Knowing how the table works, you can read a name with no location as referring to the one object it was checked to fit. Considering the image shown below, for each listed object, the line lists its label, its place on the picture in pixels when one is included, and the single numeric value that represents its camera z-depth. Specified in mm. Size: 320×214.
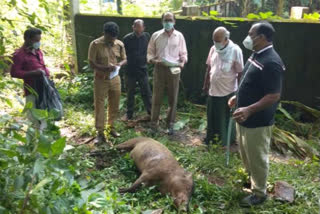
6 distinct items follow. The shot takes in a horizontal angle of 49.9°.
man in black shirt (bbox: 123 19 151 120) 6558
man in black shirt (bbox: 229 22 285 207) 3598
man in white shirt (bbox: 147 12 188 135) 6109
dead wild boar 4117
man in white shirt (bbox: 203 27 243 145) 5258
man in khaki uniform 5473
